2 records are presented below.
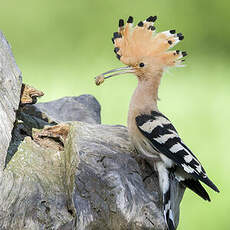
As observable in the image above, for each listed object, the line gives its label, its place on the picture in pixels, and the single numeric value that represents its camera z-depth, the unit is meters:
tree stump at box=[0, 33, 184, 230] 7.27
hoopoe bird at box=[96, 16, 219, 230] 7.32
